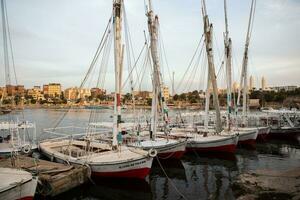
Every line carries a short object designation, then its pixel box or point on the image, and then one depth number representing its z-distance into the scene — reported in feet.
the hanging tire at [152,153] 72.43
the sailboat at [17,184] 47.80
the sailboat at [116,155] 71.00
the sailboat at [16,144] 92.48
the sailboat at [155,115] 94.95
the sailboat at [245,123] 129.18
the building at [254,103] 534.37
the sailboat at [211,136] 109.81
